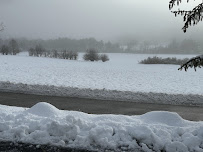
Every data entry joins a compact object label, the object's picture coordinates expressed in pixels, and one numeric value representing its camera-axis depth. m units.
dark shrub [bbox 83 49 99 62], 88.19
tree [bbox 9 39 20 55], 121.35
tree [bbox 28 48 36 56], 122.38
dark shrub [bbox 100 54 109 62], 89.19
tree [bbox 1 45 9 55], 110.69
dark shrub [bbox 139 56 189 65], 67.61
